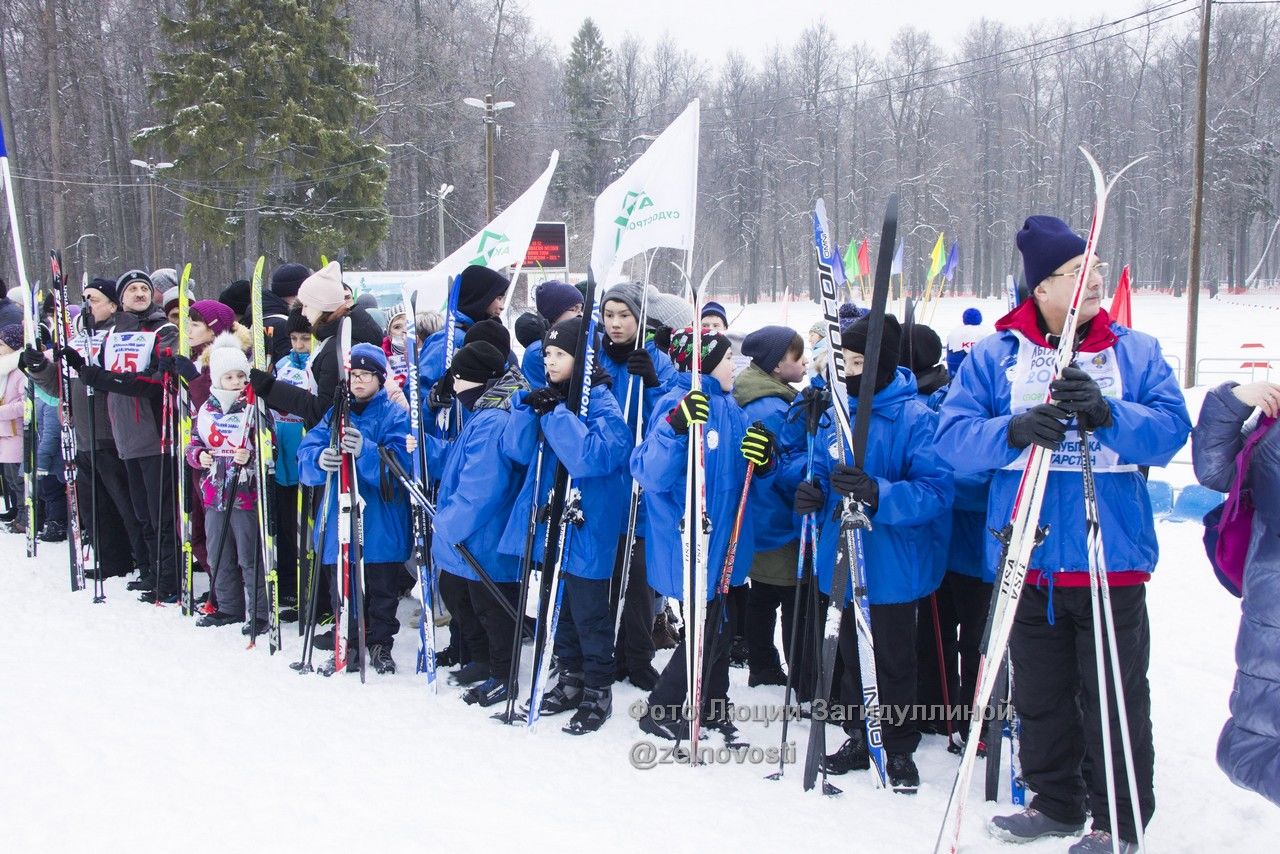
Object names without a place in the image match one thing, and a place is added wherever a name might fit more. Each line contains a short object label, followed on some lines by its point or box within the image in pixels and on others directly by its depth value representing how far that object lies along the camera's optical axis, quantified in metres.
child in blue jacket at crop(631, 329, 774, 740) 3.56
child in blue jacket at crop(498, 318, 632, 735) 3.85
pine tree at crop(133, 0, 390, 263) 24.88
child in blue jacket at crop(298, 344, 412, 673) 4.64
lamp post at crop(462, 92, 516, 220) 19.06
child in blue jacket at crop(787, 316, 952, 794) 3.36
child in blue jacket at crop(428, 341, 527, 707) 4.04
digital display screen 23.02
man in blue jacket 2.73
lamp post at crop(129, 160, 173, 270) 26.94
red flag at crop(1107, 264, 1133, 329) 4.65
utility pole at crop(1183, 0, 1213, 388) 14.78
